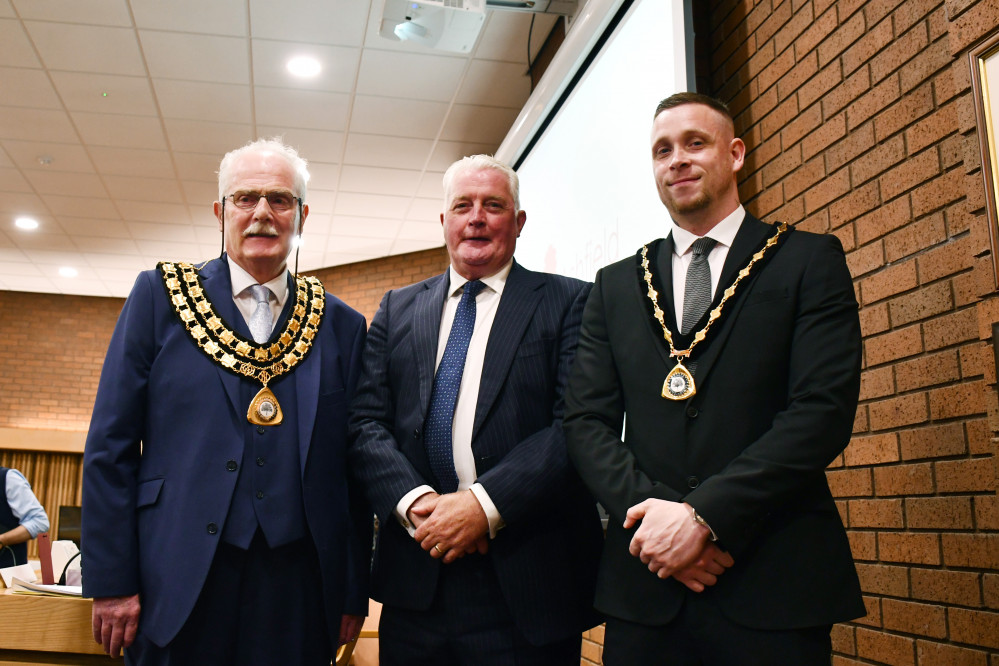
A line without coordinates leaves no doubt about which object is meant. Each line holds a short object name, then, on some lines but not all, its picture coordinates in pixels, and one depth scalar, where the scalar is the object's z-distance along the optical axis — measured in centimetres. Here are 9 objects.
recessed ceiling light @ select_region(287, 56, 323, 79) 496
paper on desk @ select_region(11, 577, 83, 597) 211
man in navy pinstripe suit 171
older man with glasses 171
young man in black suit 133
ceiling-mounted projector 400
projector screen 292
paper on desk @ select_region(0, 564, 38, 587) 222
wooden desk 203
